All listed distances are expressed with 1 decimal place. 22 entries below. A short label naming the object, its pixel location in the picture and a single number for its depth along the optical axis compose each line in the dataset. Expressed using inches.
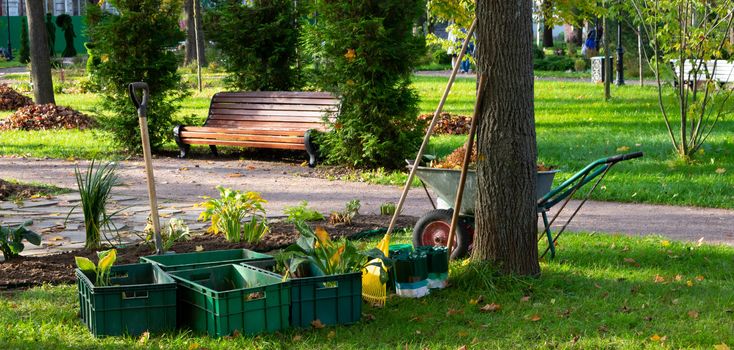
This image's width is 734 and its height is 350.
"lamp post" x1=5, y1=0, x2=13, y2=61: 2012.7
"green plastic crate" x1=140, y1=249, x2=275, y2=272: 237.8
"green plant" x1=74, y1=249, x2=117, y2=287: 219.6
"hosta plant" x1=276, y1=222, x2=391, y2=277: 226.2
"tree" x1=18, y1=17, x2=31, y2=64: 1645.9
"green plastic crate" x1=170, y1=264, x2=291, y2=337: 207.0
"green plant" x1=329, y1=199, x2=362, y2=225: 335.0
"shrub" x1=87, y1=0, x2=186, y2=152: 557.3
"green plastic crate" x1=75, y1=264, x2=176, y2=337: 210.7
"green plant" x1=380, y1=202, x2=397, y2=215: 354.0
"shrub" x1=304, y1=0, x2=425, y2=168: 475.2
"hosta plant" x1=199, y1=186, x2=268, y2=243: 299.6
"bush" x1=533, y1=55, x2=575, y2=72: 1288.1
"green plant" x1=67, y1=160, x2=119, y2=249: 285.3
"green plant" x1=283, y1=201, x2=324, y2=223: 311.9
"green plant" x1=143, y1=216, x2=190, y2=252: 291.0
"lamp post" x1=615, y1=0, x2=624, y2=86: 893.2
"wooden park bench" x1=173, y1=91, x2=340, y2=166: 517.7
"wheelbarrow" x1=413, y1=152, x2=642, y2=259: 267.9
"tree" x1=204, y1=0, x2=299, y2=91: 601.6
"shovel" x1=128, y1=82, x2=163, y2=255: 241.6
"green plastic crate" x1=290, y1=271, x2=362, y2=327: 215.8
